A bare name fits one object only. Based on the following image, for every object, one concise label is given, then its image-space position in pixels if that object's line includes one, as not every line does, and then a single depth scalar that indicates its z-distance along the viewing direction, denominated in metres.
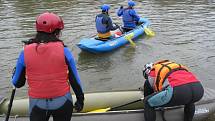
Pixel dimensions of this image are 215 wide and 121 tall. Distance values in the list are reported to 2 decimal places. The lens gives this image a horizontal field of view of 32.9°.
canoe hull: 5.86
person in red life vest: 3.96
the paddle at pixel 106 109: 6.18
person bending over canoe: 5.42
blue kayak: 11.45
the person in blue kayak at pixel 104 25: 11.66
